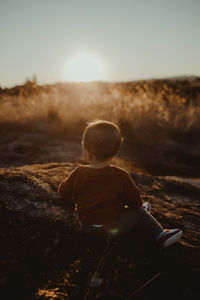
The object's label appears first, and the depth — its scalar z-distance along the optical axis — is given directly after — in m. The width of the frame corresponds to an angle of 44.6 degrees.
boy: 1.77
